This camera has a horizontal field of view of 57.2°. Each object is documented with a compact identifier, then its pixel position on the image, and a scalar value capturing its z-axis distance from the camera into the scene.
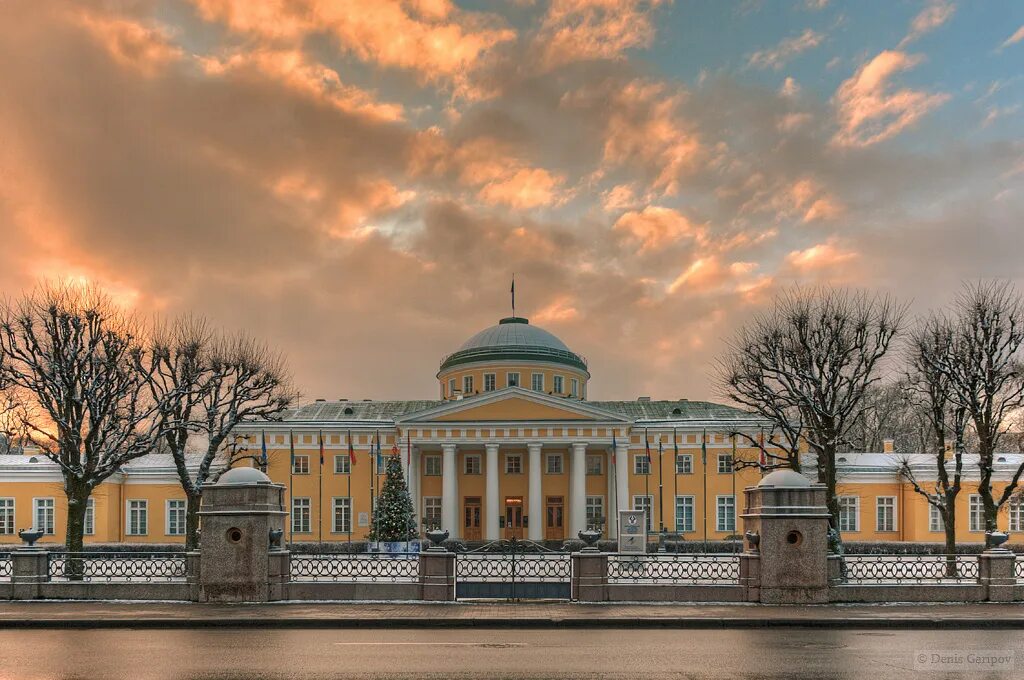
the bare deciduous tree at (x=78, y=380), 34.16
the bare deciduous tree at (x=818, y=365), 36.50
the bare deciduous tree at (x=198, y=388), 39.94
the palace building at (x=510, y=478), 56.16
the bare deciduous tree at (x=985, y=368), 36.47
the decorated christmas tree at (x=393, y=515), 47.53
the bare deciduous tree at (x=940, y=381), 37.62
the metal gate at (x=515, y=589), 22.52
